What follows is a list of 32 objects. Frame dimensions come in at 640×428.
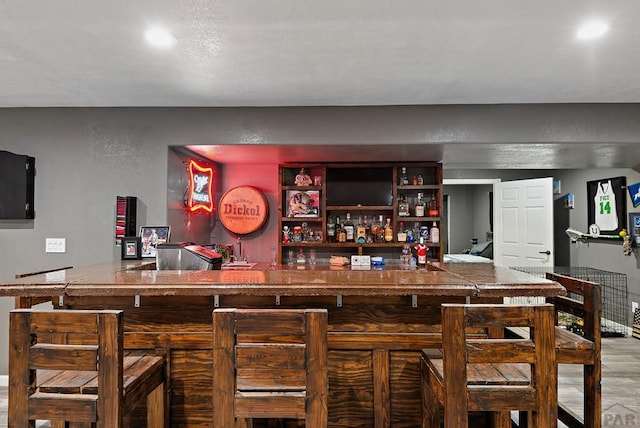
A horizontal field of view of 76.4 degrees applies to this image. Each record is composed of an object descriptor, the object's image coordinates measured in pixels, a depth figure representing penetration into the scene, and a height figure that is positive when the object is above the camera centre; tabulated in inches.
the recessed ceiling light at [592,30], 80.8 +39.6
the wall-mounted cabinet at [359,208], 172.4 +5.8
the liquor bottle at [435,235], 171.8 -5.4
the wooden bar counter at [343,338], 81.0 -23.5
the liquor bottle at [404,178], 173.9 +19.0
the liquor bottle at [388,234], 172.1 -5.1
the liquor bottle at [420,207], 172.4 +6.2
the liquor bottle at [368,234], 174.1 -5.3
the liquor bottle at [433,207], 172.7 +6.6
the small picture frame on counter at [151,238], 131.5 -5.7
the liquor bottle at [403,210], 174.1 +5.1
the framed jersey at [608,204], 189.2 +9.2
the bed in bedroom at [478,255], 247.8 -22.3
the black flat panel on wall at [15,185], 133.6 +11.4
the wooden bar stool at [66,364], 55.2 -19.6
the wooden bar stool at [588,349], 74.2 -22.9
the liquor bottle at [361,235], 172.2 -5.6
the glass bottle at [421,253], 158.7 -12.1
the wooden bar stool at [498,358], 57.0 -19.1
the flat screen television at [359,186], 181.3 +16.0
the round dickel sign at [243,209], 180.5 +5.3
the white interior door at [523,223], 203.0 -0.1
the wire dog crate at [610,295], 187.0 -33.7
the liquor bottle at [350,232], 173.8 -4.4
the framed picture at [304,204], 175.6 +7.5
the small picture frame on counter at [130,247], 130.5 -8.6
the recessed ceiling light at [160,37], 83.9 +39.0
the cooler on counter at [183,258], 102.6 -9.5
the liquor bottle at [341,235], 172.1 -5.7
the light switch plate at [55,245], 136.9 -8.5
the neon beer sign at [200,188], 155.6 +13.3
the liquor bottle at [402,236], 172.7 -6.0
